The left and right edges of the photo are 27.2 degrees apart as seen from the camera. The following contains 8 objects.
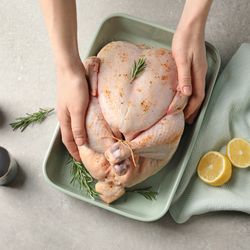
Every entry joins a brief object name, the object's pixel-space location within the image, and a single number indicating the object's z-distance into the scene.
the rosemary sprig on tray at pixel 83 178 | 1.53
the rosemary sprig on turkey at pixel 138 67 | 1.42
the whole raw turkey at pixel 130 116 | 1.39
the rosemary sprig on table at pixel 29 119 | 1.66
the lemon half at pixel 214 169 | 1.51
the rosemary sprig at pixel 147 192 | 1.55
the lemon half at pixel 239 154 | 1.54
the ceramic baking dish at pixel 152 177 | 1.51
